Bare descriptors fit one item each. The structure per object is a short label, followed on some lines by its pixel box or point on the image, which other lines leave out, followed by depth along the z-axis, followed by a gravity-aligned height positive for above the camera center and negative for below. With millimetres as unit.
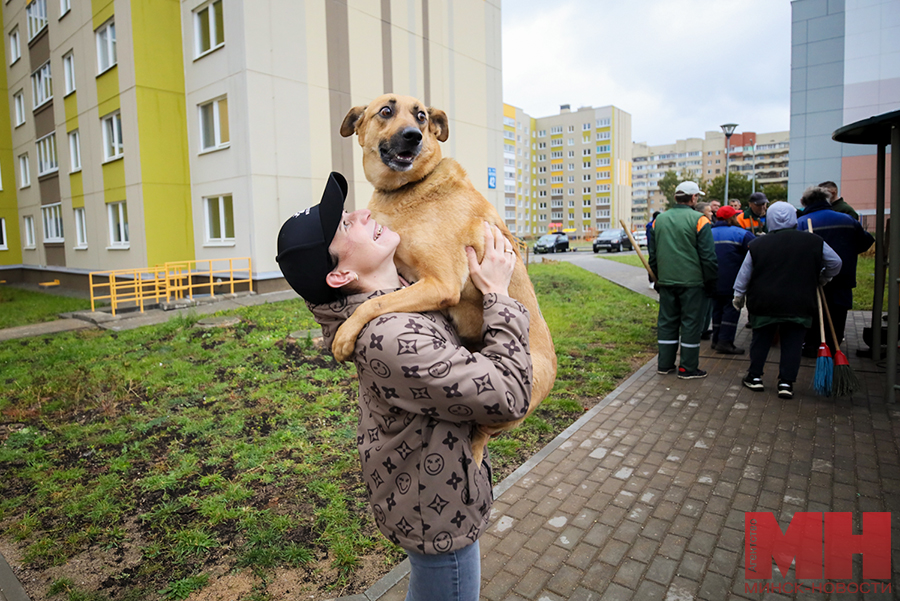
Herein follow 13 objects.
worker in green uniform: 6492 -380
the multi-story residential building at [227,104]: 14883 +4676
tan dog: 1926 +128
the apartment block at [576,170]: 103188 +14585
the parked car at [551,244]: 38281 +46
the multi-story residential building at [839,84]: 24531 +7622
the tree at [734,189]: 61938 +5997
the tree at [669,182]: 73925 +8313
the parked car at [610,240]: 37562 +182
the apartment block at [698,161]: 126438 +20613
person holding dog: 1511 -401
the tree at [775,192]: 65812 +5912
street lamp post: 25094 +5223
